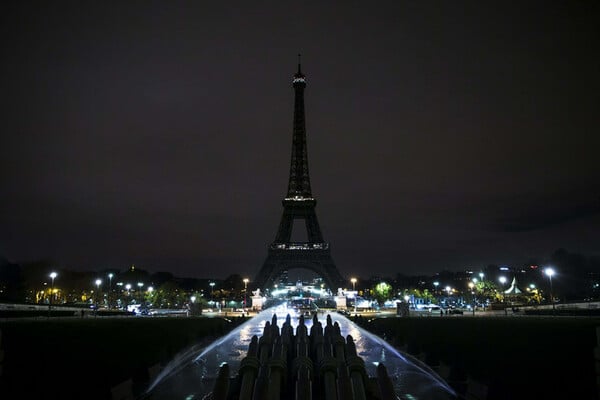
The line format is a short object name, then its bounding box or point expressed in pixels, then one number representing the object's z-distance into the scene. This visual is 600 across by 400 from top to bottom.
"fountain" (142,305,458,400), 8.75
